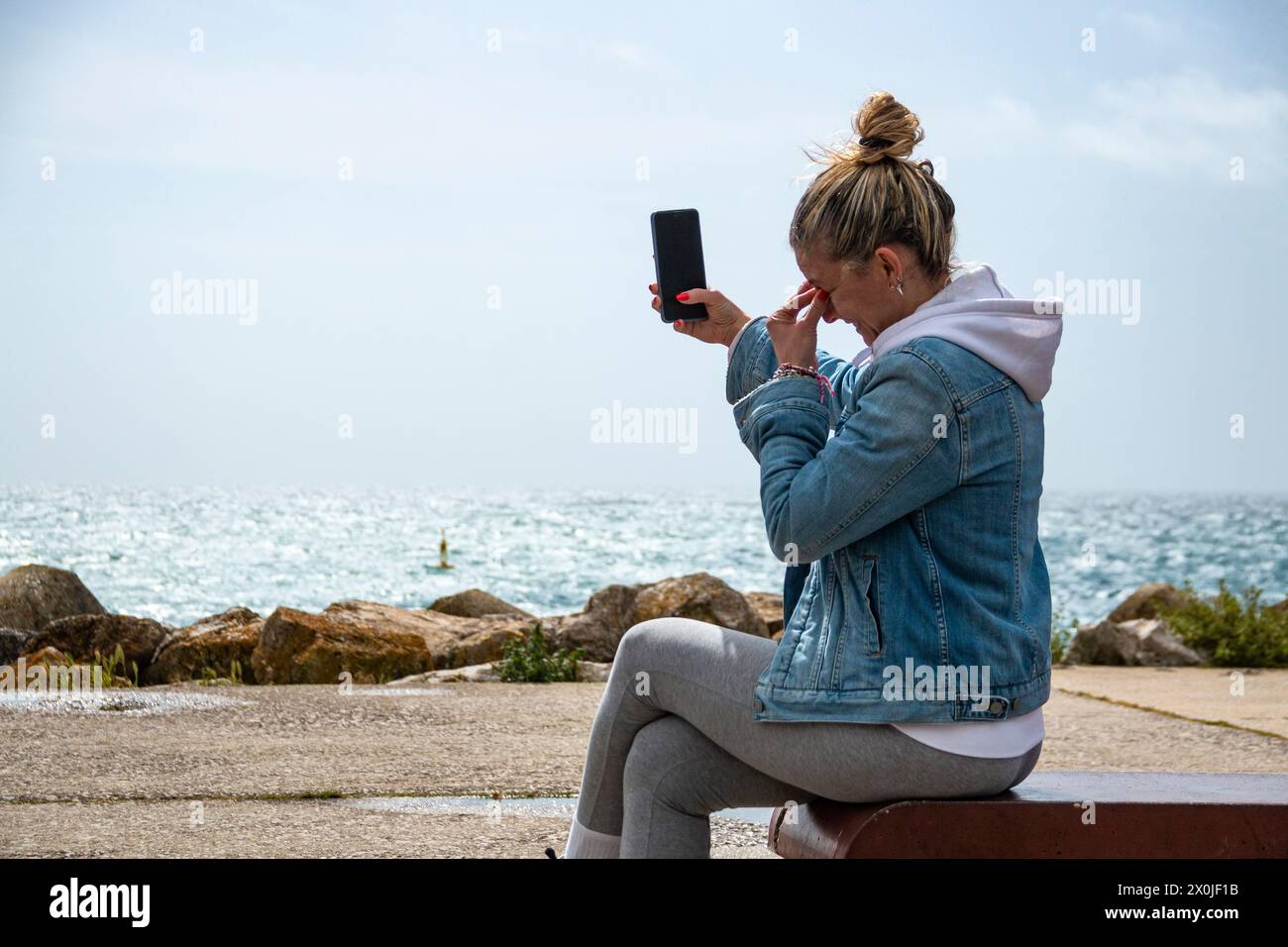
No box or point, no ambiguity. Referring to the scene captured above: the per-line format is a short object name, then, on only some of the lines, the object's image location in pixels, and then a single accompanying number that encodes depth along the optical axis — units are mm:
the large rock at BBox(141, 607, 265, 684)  8578
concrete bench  2334
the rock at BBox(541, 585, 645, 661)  8797
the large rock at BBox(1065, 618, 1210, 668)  8828
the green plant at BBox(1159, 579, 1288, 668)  8719
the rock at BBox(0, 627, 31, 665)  9578
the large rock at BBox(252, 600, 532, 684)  7875
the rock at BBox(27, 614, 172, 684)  9008
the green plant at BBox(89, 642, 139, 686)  8276
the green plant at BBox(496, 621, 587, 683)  7719
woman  2324
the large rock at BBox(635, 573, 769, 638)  9023
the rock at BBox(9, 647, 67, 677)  8352
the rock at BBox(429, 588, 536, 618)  12508
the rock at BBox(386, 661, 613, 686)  7738
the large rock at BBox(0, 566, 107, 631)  10828
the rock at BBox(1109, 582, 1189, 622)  11555
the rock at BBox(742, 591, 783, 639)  10031
